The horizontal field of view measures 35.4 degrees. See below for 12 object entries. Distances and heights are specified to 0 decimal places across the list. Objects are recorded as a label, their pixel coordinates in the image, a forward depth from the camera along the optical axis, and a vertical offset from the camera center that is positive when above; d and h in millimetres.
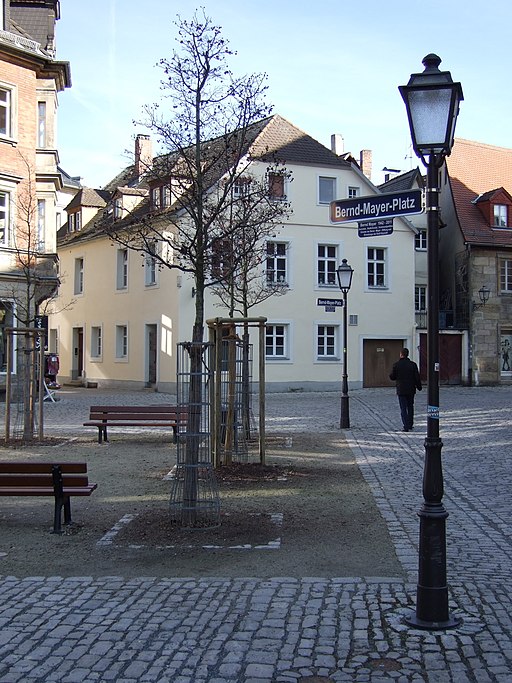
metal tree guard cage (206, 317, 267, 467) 11008 -545
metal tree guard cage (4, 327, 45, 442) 14195 -450
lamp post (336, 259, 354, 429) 18094 -513
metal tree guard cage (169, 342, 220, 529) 8094 -1007
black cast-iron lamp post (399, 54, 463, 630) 5223 -36
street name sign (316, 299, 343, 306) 18484 +1249
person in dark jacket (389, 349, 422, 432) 17438 -629
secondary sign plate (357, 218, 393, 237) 8539 +1372
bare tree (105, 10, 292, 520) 9742 +2473
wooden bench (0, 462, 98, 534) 7996 -1278
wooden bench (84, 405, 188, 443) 15266 -1136
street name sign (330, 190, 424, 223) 6836 +1356
